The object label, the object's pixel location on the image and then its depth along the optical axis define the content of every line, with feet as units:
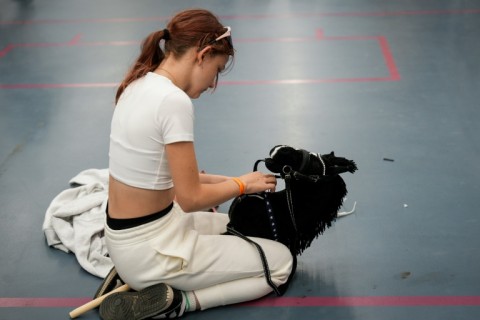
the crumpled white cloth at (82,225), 10.36
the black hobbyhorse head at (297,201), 9.21
